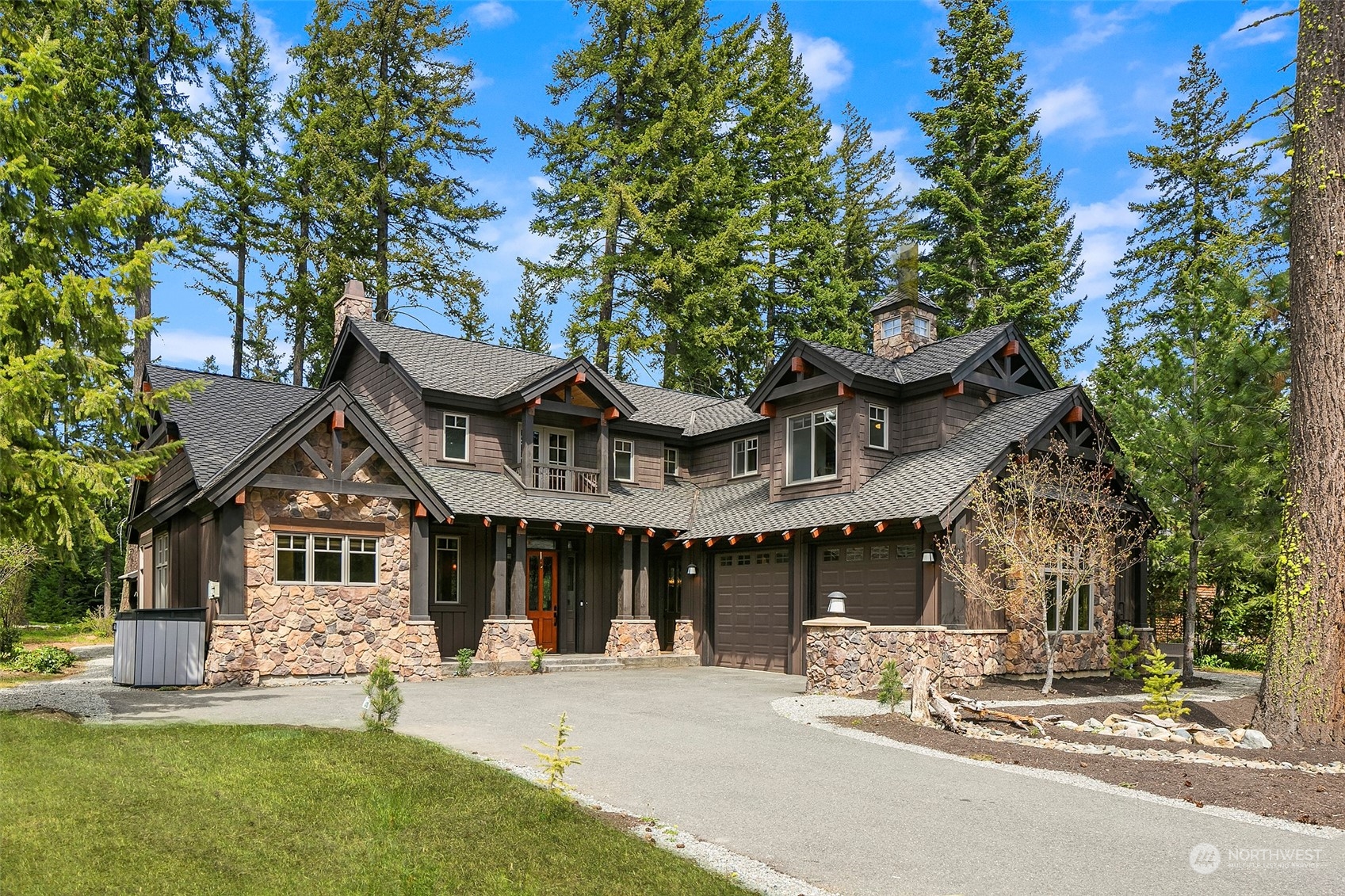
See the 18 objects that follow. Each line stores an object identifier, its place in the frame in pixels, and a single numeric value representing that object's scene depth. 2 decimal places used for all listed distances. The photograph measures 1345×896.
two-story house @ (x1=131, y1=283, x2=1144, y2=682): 16.09
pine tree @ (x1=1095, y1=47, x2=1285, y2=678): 15.22
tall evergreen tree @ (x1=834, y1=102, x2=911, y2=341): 37.12
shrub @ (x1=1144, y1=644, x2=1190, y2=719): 11.85
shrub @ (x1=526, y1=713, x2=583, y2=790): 6.64
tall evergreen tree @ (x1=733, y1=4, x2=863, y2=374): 33.91
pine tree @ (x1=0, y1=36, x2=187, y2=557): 10.28
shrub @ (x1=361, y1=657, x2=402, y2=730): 9.34
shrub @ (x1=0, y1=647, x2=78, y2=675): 17.12
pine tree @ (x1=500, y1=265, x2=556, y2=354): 36.34
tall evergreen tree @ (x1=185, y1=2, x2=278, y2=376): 29.56
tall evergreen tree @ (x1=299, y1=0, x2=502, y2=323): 30.30
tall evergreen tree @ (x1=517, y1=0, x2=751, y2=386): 31.12
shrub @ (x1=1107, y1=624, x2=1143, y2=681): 16.99
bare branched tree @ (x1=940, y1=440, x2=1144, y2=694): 15.23
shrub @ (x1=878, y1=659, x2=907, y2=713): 12.45
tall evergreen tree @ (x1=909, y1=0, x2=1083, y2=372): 30.47
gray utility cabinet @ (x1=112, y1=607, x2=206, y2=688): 14.72
